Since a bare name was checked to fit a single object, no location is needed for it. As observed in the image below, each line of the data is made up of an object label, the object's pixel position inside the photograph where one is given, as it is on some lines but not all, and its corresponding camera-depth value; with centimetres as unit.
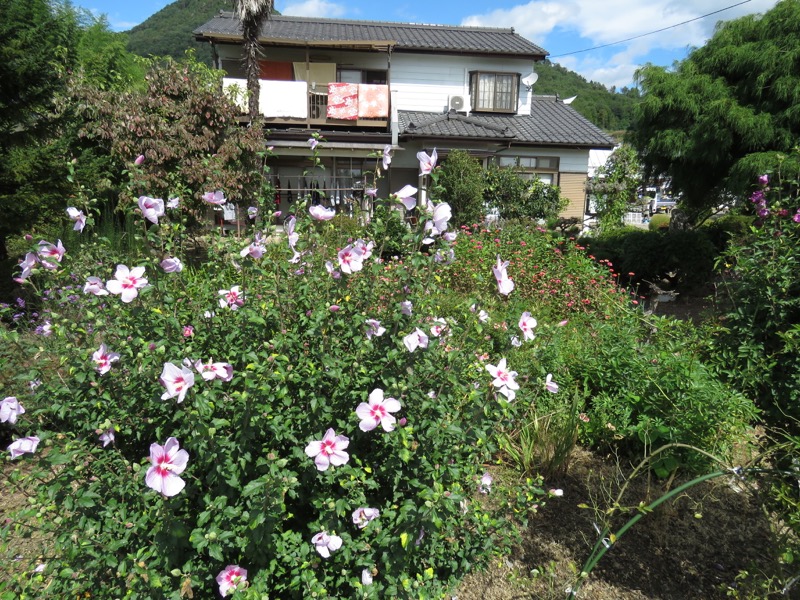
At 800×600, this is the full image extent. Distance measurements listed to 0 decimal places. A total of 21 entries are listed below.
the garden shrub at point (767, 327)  269
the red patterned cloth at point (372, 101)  1295
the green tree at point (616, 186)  1292
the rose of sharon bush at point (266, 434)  132
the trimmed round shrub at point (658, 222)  1703
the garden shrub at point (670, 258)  743
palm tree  979
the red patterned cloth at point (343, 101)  1279
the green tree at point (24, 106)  402
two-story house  1277
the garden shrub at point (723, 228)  869
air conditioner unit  1425
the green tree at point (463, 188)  1043
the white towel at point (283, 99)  1246
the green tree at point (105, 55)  1162
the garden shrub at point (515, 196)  1188
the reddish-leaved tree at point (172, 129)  676
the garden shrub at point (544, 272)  478
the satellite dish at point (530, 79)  1438
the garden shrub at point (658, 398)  247
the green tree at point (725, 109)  644
